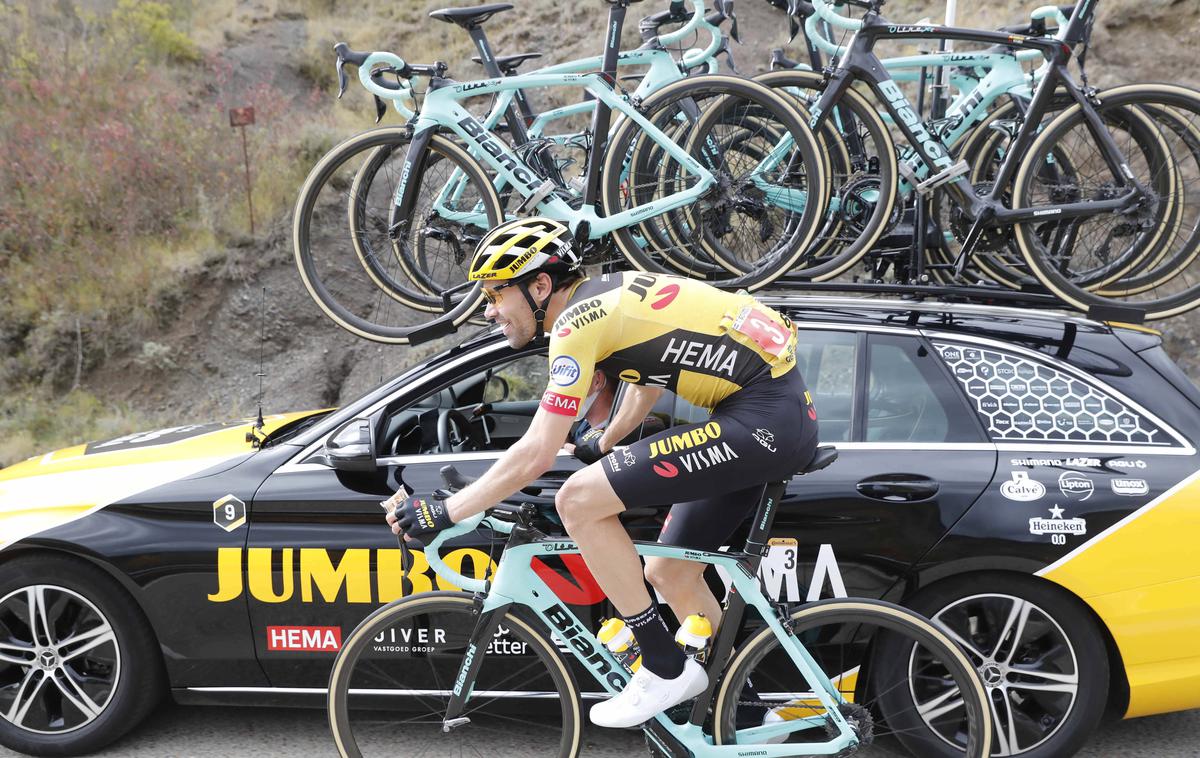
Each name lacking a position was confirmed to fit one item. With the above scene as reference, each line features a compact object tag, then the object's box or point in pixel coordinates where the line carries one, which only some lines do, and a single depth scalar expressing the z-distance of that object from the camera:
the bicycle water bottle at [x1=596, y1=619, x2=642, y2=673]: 3.38
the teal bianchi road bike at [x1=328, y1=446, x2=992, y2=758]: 3.30
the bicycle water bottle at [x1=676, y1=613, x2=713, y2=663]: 3.33
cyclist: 3.08
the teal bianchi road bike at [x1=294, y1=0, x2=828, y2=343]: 4.69
